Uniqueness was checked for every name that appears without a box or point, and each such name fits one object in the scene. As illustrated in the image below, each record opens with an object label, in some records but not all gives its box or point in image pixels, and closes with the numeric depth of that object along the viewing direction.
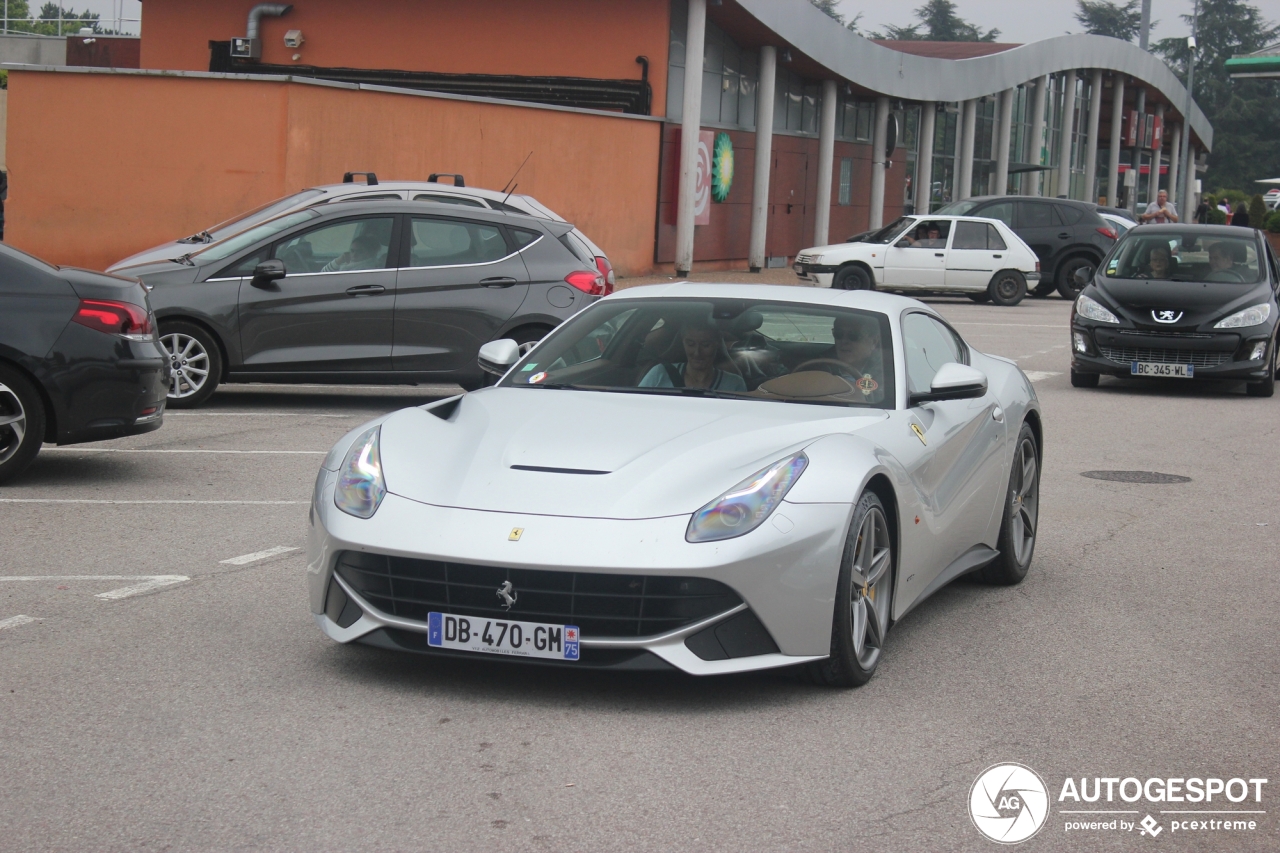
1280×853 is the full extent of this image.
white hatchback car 27.58
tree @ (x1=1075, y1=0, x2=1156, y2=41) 138.88
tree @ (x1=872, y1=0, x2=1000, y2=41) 146.62
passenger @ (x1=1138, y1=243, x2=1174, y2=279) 15.79
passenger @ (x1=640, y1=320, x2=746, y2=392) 6.01
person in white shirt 32.19
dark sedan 8.43
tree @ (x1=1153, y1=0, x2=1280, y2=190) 133.00
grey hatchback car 11.84
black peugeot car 14.97
